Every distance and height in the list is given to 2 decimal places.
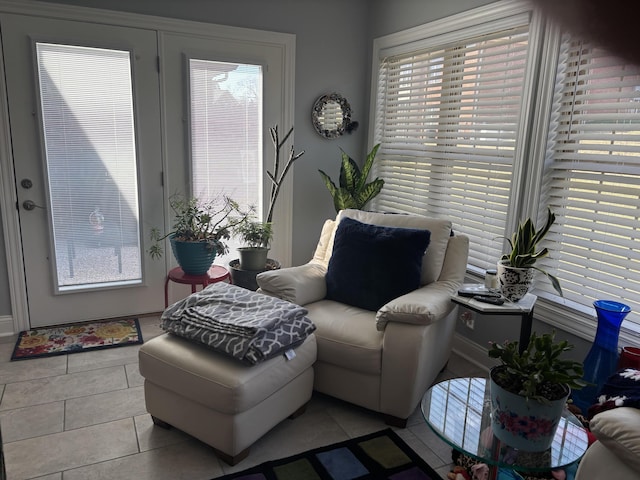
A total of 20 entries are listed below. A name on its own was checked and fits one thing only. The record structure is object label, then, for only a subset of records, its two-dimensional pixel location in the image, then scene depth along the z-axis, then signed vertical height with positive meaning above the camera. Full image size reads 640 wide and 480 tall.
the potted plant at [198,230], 2.96 -0.54
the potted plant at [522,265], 2.21 -0.51
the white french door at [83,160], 2.84 -0.10
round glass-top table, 1.44 -0.92
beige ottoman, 1.85 -0.99
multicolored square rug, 1.87 -1.28
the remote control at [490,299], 2.21 -0.67
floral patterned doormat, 2.82 -1.22
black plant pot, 3.14 -0.85
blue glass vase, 2.05 -0.81
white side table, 2.14 -0.69
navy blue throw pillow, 2.45 -0.58
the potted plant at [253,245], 3.15 -0.64
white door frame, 2.78 +0.70
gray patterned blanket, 1.93 -0.75
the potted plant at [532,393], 1.40 -0.70
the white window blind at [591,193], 2.10 -0.16
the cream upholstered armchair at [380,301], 2.13 -0.74
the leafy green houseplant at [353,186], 3.47 -0.24
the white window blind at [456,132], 2.67 +0.16
